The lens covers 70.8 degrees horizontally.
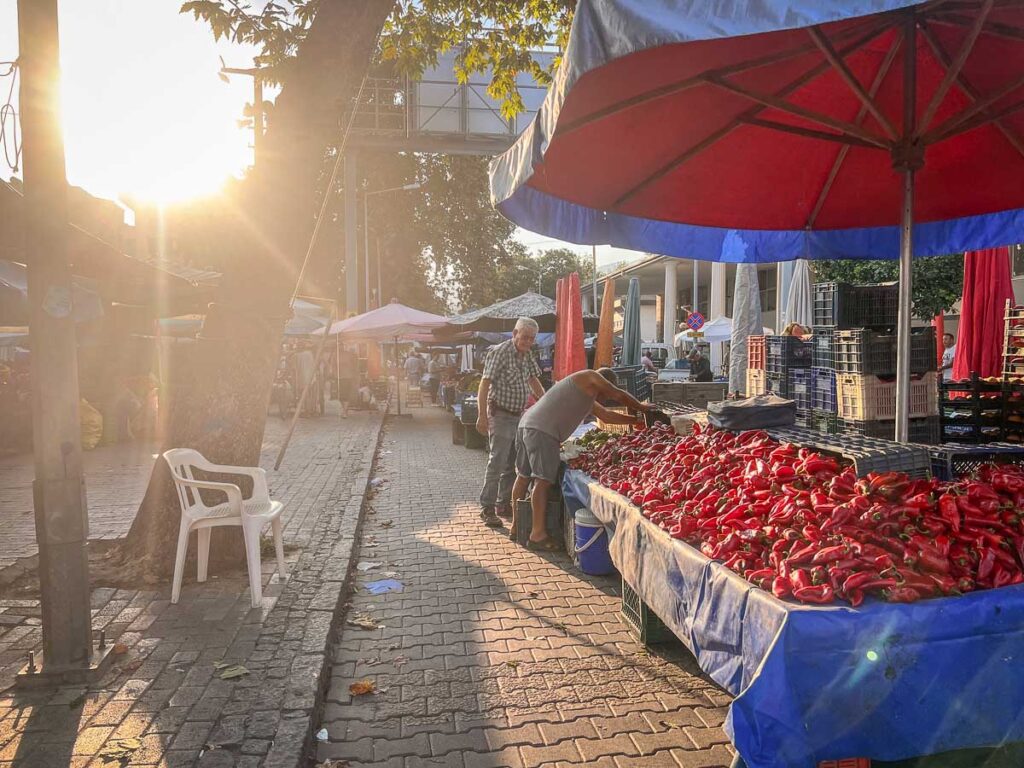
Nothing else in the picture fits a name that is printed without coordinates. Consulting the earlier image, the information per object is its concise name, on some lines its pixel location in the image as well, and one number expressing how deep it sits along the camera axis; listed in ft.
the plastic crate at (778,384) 19.71
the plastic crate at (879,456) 12.38
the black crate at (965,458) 13.32
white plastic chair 16.56
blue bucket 18.67
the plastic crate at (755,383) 21.40
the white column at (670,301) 131.13
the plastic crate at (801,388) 19.01
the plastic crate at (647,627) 14.52
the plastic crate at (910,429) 16.53
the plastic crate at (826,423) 17.48
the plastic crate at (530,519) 22.47
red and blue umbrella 10.83
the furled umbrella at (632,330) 37.70
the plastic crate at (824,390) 17.78
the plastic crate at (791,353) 19.45
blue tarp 8.25
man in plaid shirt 24.32
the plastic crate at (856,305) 18.22
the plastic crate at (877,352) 16.43
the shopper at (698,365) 58.65
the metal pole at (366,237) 104.71
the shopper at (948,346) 51.51
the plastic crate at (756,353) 21.45
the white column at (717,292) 110.01
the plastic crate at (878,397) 16.46
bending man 21.16
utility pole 12.21
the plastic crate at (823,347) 17.76
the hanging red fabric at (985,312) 27.58
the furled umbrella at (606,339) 33.50
